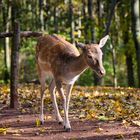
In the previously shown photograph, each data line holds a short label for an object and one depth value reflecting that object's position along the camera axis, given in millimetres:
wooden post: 11156
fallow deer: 8273
